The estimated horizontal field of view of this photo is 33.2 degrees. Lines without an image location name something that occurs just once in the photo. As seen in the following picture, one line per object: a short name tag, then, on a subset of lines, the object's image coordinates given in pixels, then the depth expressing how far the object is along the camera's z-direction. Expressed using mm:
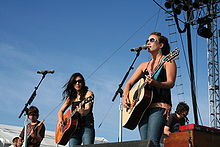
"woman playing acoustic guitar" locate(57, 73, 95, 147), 4309
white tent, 8347
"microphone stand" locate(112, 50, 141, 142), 5207
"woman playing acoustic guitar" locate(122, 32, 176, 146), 3242
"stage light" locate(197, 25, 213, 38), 8109
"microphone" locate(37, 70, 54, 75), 6129
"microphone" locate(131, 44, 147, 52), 5080
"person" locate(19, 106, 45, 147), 5941
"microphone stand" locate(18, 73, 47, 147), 5911
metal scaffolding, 12102
